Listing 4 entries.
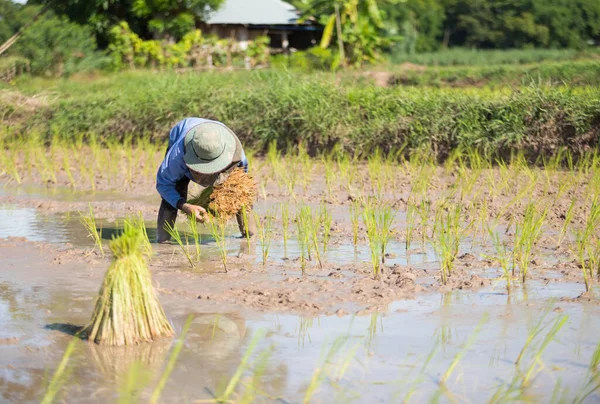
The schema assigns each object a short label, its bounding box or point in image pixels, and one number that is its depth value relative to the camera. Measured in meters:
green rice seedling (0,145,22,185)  8.69
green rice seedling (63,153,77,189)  8.21
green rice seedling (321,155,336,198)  7.30
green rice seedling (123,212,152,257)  4.54
